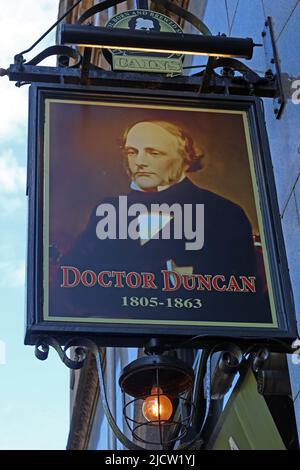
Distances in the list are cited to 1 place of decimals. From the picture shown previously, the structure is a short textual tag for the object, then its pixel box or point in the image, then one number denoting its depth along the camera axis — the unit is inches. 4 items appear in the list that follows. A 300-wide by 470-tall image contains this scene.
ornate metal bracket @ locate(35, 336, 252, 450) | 173.8
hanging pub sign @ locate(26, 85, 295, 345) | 181.3
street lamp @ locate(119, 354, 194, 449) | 189.3
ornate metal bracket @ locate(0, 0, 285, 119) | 227.6
